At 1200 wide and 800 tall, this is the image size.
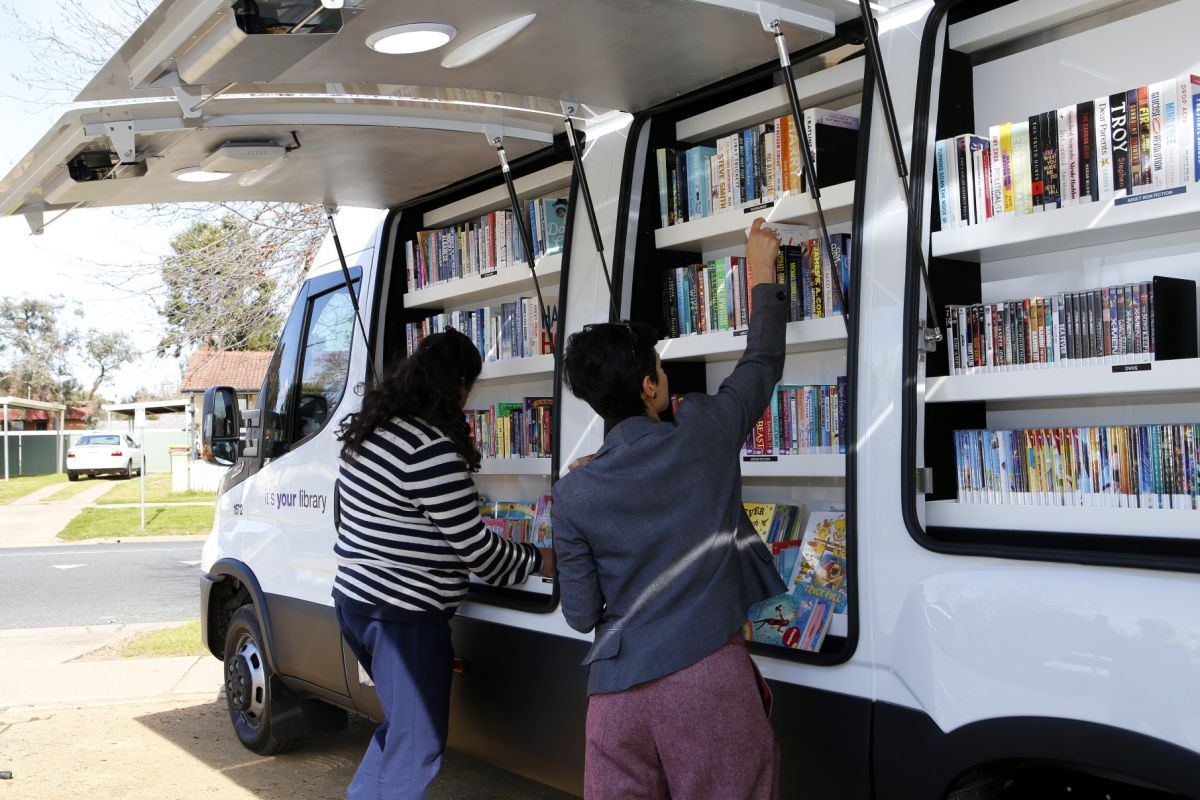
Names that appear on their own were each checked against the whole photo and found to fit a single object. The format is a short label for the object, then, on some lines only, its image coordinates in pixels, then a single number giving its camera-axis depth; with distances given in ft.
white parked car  119.55
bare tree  33.99
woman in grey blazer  8.80
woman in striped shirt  13.11
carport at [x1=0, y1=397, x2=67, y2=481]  130.31
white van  7.89
